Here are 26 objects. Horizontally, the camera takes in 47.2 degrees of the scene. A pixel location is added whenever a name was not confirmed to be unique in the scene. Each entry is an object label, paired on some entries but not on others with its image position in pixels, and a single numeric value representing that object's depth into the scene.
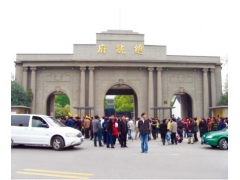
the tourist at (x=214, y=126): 19.79
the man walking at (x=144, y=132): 13.36
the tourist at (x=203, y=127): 19.11
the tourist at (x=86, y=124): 20.08
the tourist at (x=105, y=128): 16.25
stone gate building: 33.03
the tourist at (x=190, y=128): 18.09
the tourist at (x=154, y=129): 21.50
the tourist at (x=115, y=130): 15.64
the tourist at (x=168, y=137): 17.70
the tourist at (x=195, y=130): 18.05
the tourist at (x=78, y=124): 21.38
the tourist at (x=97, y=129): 16.08
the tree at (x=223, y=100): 33.60
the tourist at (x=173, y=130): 17.50
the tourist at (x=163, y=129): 17.66
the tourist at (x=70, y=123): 20.20
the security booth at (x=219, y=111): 30.05
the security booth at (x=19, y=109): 26.58
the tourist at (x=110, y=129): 15.51
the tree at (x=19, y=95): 30.38
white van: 13.95
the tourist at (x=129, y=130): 20.47
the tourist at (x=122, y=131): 15.79
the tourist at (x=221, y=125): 18.86
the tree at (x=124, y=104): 72.37
